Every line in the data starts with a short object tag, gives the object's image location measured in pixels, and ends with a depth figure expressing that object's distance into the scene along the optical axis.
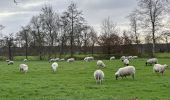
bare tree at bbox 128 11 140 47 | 103.88
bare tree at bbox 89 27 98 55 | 111.74
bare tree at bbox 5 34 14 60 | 112.49
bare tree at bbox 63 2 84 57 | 96.38
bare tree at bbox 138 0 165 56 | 84.90
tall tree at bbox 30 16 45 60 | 104.81
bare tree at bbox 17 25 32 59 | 114.06
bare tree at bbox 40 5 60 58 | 102.12
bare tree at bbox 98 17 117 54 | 95.00
